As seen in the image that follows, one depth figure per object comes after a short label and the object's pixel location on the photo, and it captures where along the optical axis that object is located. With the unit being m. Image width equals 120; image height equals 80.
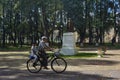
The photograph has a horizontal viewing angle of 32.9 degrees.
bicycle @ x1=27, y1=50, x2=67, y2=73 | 9.21
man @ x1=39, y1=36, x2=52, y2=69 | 9.18
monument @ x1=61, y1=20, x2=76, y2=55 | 18.47
